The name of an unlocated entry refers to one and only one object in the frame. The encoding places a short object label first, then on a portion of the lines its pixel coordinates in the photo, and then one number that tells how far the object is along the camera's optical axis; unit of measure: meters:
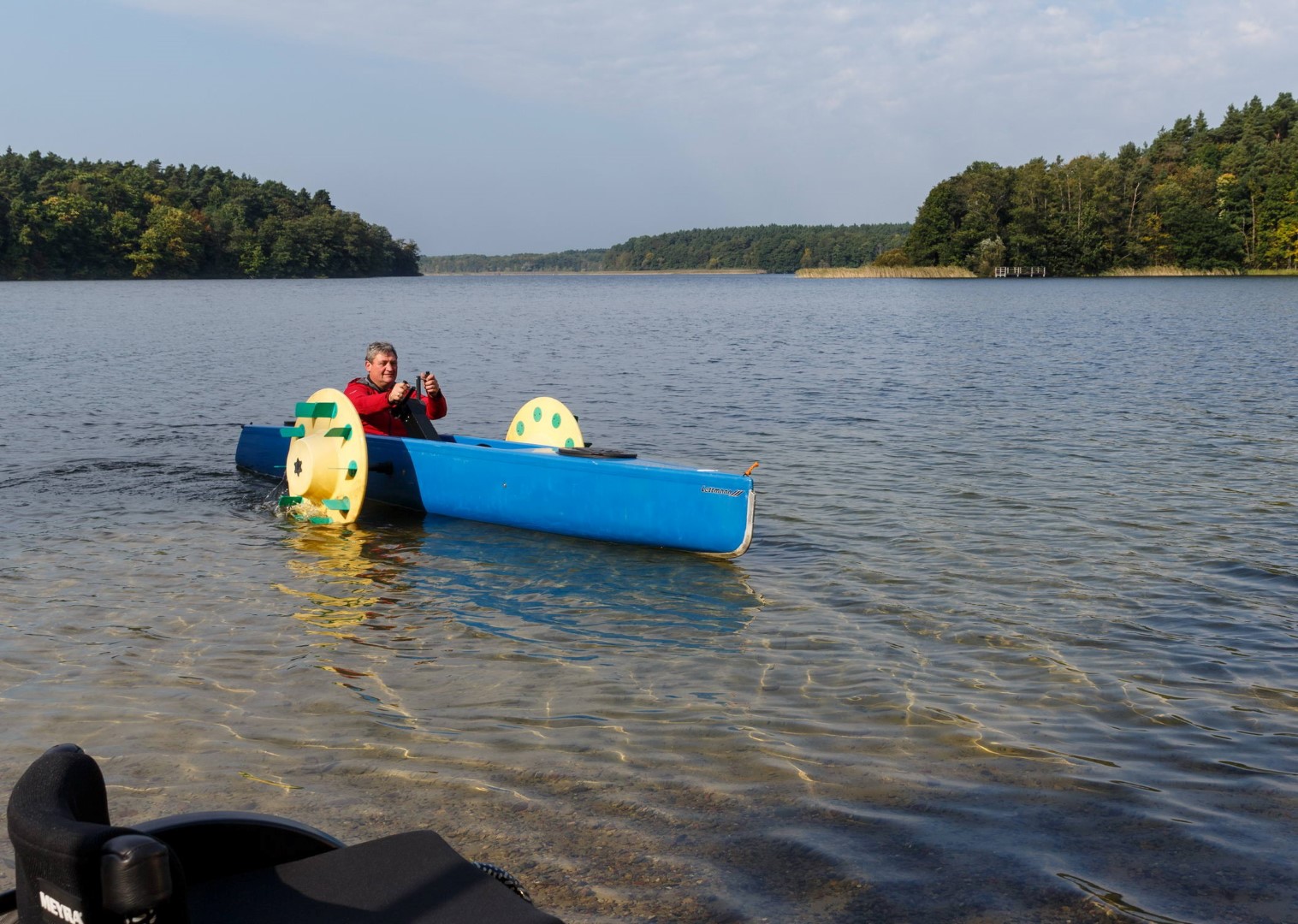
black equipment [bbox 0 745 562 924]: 1.69
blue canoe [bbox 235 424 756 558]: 7.82
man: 9.41
